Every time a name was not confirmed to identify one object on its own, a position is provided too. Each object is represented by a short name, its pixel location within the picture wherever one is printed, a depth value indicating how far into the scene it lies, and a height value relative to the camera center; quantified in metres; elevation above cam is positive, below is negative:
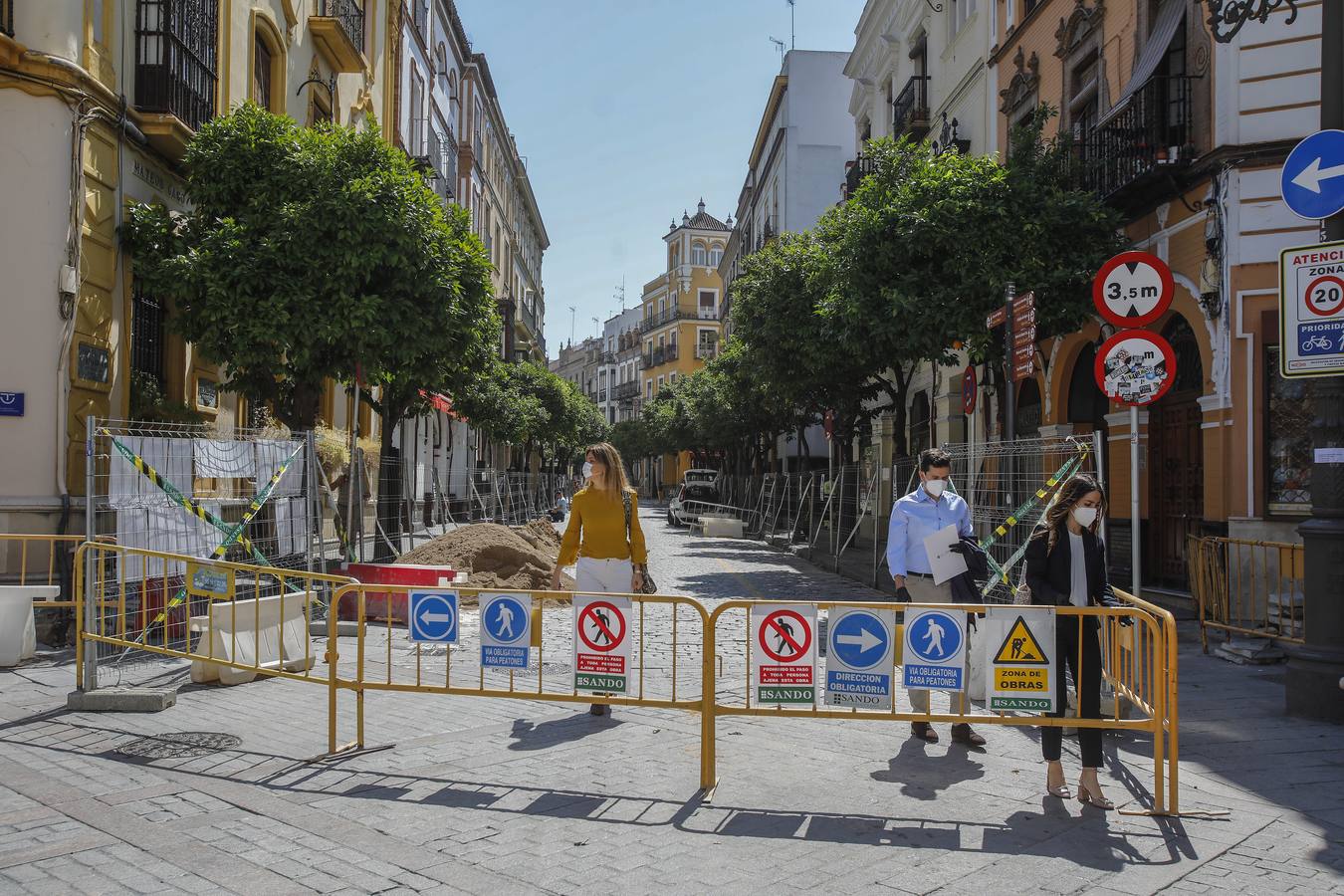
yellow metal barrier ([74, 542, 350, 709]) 7.33 -1.25
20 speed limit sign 7.24 +1.02
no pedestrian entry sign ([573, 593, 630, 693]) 6.05 -1.09
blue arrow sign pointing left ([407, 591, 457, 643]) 6.25 -0.97
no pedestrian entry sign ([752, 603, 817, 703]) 5.68 -1.07
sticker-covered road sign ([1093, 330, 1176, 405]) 8.28 +0.70
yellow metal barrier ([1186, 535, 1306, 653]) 9.72 -1.30
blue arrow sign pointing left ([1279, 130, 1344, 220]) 7.13 +1.92
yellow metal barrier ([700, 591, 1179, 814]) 5.25 -1.27
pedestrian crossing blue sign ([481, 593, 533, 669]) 6.10 -1.03
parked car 41.28 -1.60
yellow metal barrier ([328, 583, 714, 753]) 5.96 -1.83
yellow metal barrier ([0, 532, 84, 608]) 9.88 -1.02
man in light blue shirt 7.12 -0.47
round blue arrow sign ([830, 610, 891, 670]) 5.62 -0.99
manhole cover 6.27 -1.78
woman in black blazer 5.47 -0.69
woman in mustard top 7.84 -0.62
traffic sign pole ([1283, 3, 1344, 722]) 7.27 -0.66
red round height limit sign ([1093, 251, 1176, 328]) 8.50 +1.36
